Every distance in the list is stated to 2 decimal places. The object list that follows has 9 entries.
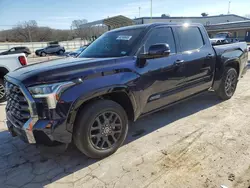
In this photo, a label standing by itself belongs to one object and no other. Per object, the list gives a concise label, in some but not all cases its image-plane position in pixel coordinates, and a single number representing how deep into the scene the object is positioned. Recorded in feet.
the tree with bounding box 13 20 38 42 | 222.07
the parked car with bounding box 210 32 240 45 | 102.68
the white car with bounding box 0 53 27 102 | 19.88
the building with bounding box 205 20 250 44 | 113.87
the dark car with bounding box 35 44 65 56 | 109.19
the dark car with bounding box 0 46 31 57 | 89.80
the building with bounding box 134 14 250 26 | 169.00
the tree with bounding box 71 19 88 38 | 191.47
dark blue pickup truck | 8.09
